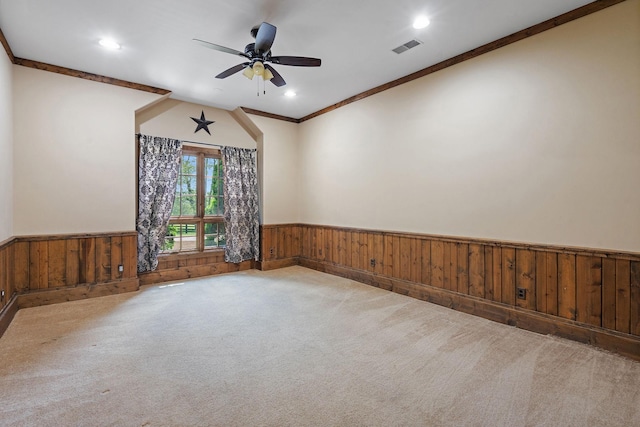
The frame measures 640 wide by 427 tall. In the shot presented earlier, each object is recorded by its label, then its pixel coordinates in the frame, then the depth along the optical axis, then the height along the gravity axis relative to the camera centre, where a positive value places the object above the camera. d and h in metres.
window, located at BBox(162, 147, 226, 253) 5.44 +0.13
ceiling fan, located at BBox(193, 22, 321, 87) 2.84 +1.61
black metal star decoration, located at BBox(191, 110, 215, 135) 5.48 +1.65
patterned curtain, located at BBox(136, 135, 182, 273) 4.87 +0.35
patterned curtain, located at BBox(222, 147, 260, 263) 5.78 +0.17
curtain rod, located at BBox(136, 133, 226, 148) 5.41 +1.28
